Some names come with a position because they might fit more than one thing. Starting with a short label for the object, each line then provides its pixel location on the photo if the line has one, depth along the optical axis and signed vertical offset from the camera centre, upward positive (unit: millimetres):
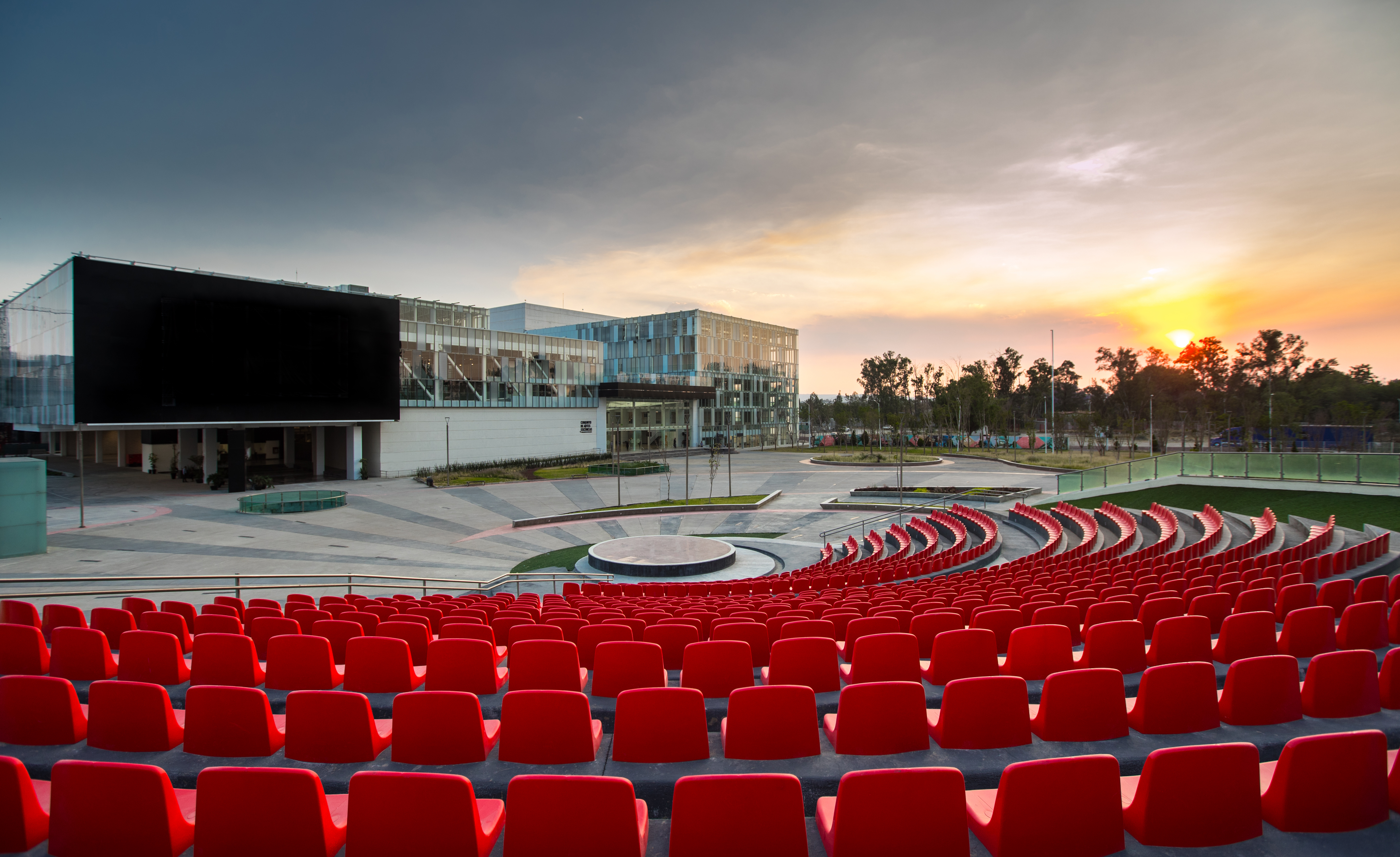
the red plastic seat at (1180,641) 5699 -1970
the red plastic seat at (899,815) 2650 -1682
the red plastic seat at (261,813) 2738 -1734
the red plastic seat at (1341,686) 4461 -1865
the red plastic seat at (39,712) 4559 -2108
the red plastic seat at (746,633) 6754 -2239
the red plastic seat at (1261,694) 4383 -1894
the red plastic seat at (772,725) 4129 -2004
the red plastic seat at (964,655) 5656 -2090
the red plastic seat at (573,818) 2643 -1690
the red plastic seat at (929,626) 6898 -2204
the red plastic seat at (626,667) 5547 -2170
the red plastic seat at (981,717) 4242 -1986
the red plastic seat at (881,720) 4172 -1989
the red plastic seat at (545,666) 5566 -2155
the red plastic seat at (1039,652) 5719 -2087
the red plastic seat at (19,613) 8188 -2449
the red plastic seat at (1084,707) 4324 -1959
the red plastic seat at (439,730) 4141 -2044
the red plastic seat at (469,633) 7098 -2347
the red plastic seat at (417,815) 2693 -1709
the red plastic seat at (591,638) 6914 -2365
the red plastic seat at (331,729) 4277 -2101
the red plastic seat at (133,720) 4523 -2151
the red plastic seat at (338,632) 7262 -2399
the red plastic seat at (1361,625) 5914 -1888
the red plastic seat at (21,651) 6391 -2304
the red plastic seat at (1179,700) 4355 -1920
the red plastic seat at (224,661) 5957 -2247
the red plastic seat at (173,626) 7816 -2500
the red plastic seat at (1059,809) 2719 -1707
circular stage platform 20234 -4406
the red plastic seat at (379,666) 6027 -2321
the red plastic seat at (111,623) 8266 -2608
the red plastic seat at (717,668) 5488 -2138
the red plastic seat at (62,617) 8227 -2513
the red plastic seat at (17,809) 3004 -1867
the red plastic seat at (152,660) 6277 -2349
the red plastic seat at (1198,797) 2883 -1748
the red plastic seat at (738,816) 2615 -1661
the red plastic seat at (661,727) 4121 -2017
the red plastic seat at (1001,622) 7113 -2244
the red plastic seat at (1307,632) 5793 -1915
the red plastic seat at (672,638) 6852 -2339
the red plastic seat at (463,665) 5852 -2240
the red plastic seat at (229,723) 4453 -2148
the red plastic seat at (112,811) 2850 -1800
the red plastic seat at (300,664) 6004 -2302
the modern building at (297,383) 31938 +3399
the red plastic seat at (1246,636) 5887 -1984
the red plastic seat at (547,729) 4102 -2024
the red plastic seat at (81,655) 6383 -2346
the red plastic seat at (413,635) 7113 -2399
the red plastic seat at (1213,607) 7078 -2055
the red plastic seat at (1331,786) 2957 -1733
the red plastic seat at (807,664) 5668 -2163
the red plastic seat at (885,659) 5449 -2035
